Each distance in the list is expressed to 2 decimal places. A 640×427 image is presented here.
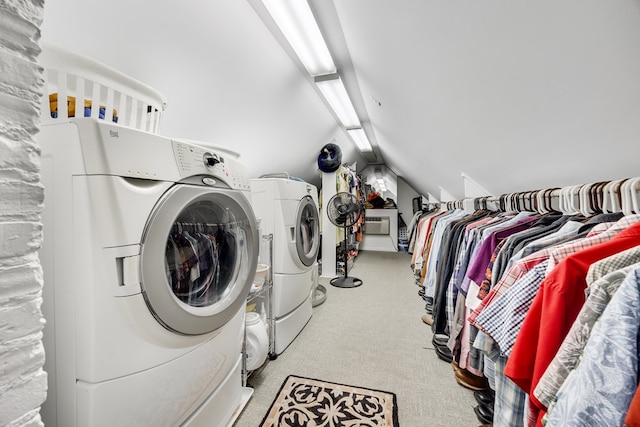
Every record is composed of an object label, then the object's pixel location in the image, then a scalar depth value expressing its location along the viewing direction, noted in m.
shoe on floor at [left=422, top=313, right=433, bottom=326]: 2.30
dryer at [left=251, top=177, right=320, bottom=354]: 1.88
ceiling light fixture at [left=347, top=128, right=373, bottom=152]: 3.93
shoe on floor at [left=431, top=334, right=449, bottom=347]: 1.90
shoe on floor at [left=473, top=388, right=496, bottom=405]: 1.32
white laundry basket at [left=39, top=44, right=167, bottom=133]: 0.71
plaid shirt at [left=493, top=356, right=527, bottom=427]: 0.76
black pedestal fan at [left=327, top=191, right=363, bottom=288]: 3.39
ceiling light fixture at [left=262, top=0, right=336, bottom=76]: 1.30
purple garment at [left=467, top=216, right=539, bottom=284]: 1.13
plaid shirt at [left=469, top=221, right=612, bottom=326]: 0.75
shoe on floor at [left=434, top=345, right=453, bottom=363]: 1.76
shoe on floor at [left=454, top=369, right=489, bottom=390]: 1.48
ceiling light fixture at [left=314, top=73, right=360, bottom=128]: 2.12
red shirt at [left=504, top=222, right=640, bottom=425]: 0.58
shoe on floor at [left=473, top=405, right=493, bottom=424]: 1.25
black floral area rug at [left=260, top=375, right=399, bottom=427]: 1.28
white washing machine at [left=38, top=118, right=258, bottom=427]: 0.69
